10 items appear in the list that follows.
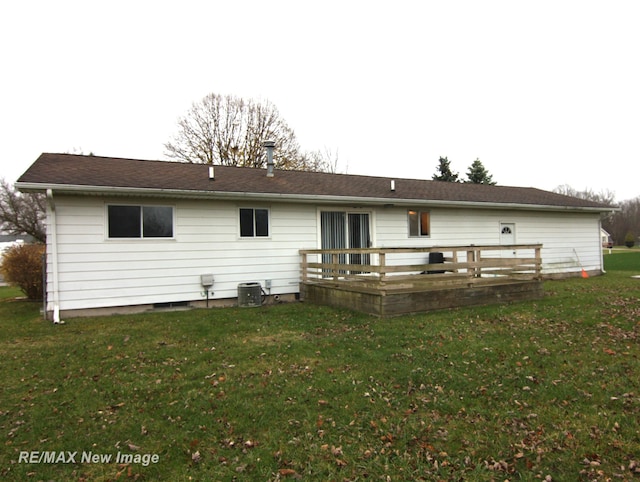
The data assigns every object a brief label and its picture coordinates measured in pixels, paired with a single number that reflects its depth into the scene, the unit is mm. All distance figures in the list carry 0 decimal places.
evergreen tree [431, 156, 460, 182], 31531
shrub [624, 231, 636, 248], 48875
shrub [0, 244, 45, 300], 11938
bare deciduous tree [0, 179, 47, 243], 23172
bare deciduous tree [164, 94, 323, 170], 23922
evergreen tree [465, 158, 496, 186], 31359
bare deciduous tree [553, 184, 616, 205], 57906
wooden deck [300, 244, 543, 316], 7512
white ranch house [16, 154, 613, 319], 8047
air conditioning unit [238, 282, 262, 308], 9203
